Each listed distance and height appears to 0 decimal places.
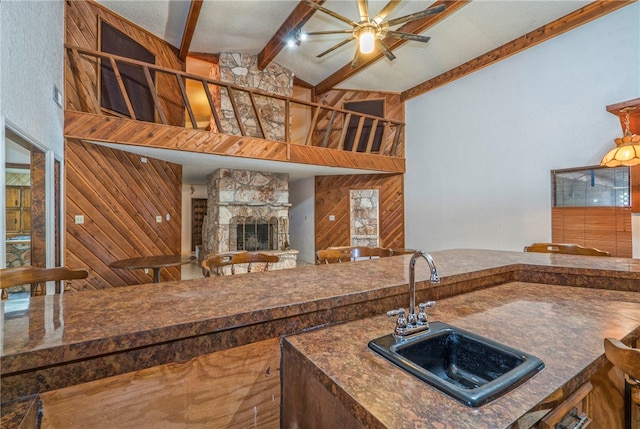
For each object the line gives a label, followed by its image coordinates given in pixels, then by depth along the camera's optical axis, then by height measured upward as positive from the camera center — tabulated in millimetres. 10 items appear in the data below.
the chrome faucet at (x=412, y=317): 1000 -376
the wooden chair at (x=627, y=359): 753 -399
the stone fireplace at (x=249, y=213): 5215 +58
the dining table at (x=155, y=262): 2904 -493
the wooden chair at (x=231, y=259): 1882 -314
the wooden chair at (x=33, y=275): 1315 -298
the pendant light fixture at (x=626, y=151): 2760 +621
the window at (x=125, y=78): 3891 +2021
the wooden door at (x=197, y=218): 8859 -53
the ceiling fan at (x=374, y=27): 2969 +2126
